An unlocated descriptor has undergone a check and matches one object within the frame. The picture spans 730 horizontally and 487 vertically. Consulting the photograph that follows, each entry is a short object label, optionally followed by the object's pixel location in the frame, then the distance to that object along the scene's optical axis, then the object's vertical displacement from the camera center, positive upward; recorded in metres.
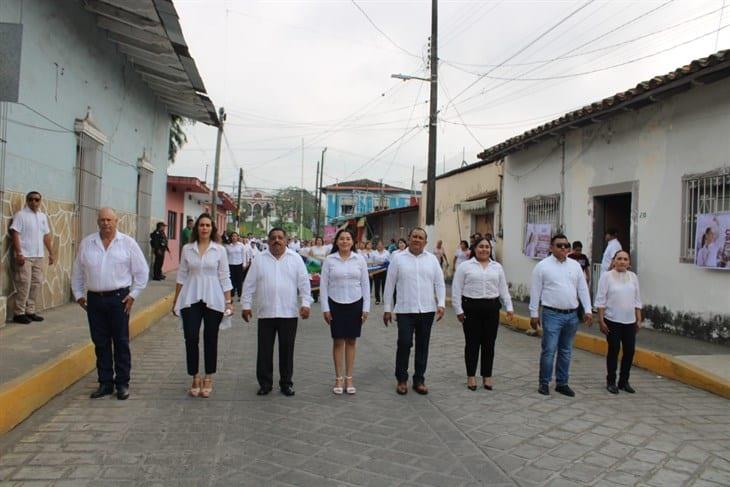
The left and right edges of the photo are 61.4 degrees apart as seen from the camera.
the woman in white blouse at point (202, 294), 5.93 -0.47
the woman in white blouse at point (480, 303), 6.56 -0.51
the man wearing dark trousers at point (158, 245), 16.75 -0.03
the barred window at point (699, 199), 9.12 +1.00
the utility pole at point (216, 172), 27.90 +3.44
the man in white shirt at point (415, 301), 6.39 -0.50
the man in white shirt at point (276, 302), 6.10 -0.54
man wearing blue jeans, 6.54 -0.53
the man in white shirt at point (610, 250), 10.76 +0.18
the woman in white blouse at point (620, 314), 6.75 -0.59
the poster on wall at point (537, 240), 14.46 +0.42
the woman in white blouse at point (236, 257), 14.45 -0.25
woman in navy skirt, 6.30 -0.51
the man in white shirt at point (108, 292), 5.66 -0.46
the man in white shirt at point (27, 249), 8.28 -0.13
